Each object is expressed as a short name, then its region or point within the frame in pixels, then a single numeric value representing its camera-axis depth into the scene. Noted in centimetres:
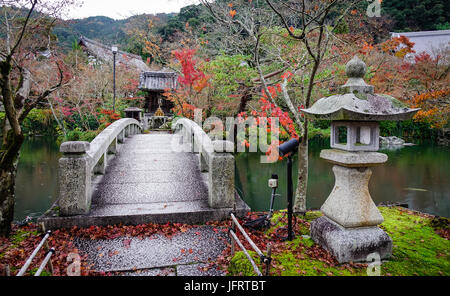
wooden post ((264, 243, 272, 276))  295
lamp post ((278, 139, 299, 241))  432
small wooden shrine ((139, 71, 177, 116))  2188
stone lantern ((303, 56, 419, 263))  372
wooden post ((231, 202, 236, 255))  393
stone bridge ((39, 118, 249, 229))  472
